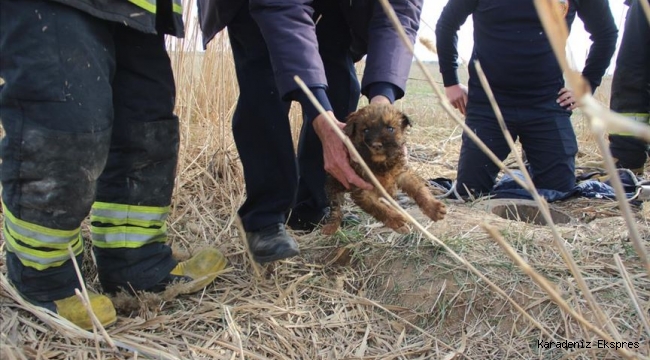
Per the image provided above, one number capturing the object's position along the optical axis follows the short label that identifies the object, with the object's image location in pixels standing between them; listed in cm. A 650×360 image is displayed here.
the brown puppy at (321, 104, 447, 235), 235
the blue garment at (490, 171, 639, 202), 364
